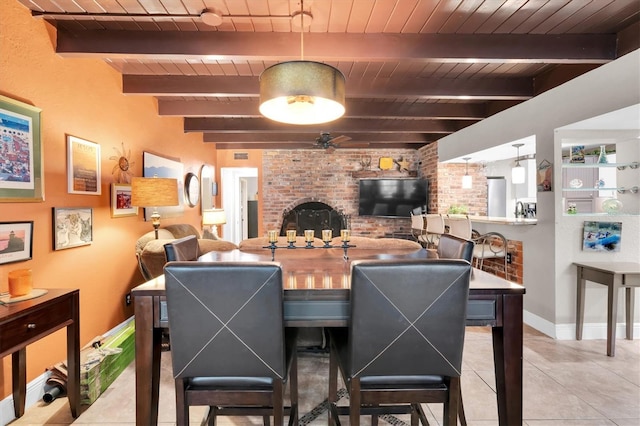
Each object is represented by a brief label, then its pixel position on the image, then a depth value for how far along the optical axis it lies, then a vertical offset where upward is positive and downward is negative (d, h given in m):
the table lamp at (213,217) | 4.94 -0.17
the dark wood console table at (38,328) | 1.49 -0.61
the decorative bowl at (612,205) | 2.93 -0.01
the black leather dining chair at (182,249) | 1.81 -0.26
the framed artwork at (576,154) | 3.05 +0.48
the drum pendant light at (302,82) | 1.46 +0.57
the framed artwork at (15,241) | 1.81 -0.20
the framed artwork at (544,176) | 3.03 +0.27
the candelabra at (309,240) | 2.11 -0.23
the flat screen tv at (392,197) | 6.10 +0.16
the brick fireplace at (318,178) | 6.45 +0.55
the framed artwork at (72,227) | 2.22 -0.15
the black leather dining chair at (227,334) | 1.17 -0.48
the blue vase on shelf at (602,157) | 2.90 +0.42
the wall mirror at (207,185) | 5.49 +0.37
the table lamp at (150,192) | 2.81 +0.12
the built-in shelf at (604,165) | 2.84 +0.35
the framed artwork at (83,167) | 2.38 +0.31
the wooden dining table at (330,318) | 1.37 -0.48
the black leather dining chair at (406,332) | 1.18 -0.48
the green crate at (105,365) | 2.03 -1.09
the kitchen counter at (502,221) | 3.30 -0.18
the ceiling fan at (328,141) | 4.65 +0.95
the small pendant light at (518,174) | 4.61 +0.44
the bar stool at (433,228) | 4.27 -0.31
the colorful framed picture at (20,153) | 1.81 +0.32
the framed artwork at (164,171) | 3.57 +0.43
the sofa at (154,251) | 2.68 -0.37
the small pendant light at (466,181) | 5.14 +0.38
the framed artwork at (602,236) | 2.89 -0.28
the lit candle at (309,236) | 2.29 -0.21
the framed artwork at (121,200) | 2.93 +0.06
